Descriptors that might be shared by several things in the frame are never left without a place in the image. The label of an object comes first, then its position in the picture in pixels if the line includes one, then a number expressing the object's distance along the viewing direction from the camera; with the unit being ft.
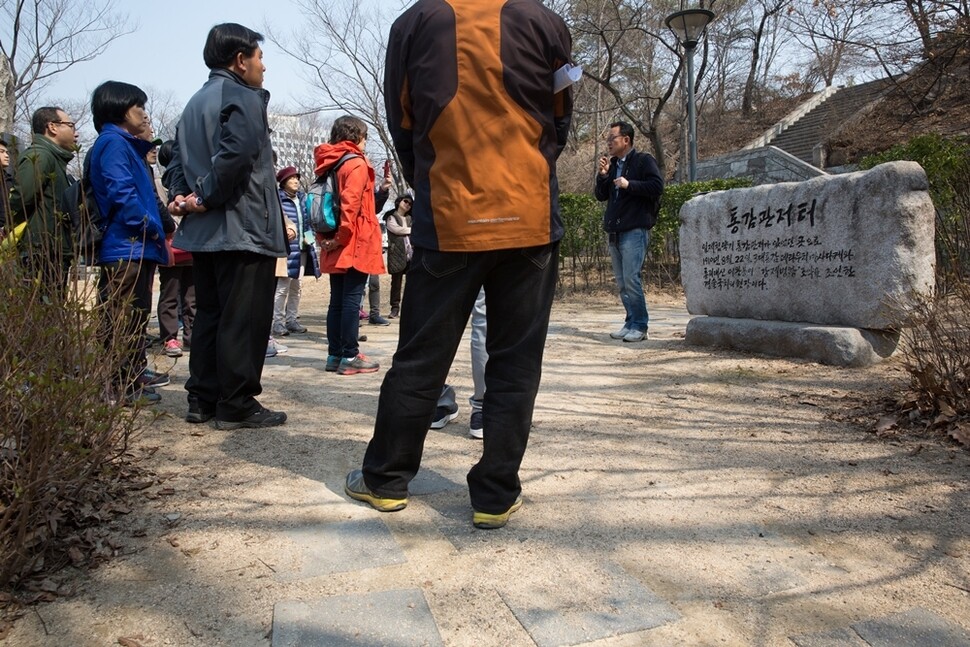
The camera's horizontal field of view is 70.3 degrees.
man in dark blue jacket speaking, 20.54
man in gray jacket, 10.86
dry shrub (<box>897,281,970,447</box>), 10.73
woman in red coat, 15.96
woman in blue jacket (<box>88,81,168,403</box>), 12.20
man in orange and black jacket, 7.36
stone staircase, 75.31
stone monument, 14.99
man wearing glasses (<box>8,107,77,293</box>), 12.65
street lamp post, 32.37
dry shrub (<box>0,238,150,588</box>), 6.43
